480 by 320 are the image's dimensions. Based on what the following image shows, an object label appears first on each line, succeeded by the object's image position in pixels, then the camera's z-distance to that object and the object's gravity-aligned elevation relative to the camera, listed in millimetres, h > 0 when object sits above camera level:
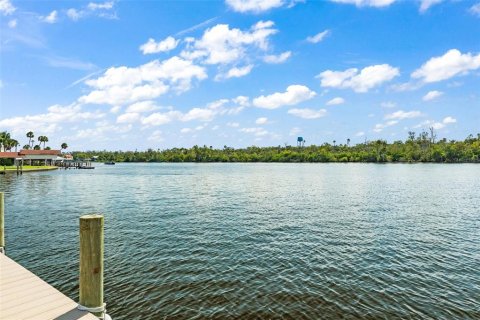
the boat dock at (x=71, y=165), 142250 -1487
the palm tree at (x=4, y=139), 118562 +8403
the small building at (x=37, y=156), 121262 +2493
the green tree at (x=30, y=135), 162625 +13699
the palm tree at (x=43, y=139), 164688 +11746
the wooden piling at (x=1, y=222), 12664 -2439
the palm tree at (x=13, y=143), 137488 +8242
